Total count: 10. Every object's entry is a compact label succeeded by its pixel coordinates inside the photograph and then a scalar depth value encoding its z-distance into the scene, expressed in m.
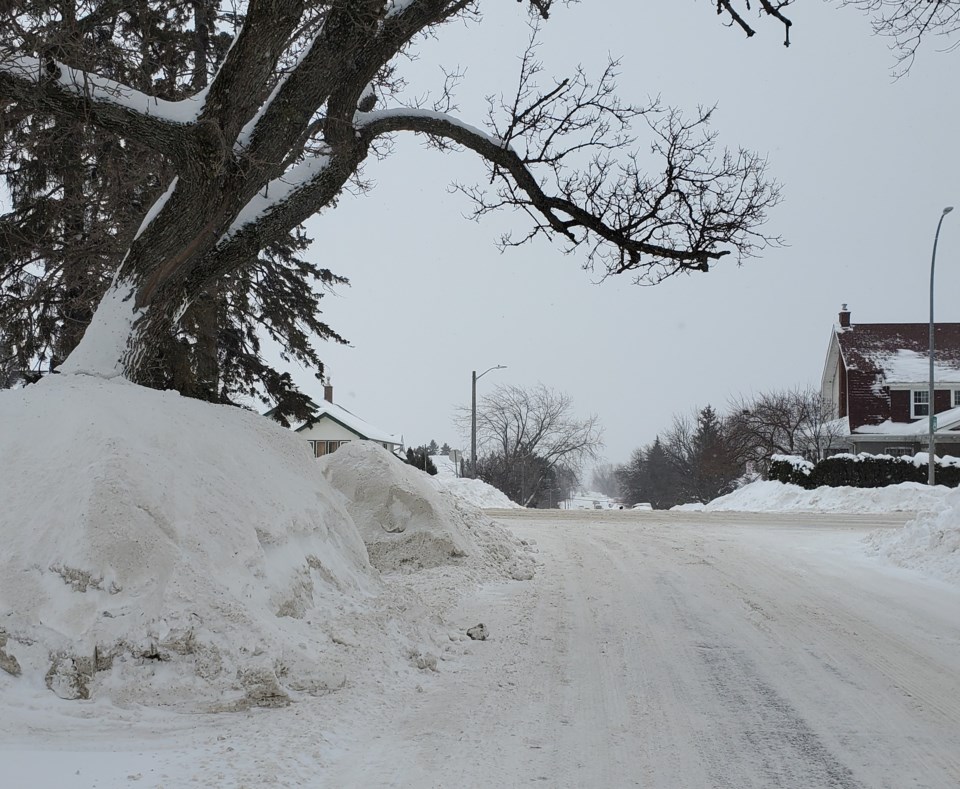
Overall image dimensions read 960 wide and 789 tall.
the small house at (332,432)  46.08
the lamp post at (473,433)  33.28
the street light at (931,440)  22.81
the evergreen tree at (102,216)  9.16
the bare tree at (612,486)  182.27
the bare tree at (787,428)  38.46
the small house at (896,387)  34.41
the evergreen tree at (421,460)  44.94
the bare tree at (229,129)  6.44
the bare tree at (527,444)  51.31
